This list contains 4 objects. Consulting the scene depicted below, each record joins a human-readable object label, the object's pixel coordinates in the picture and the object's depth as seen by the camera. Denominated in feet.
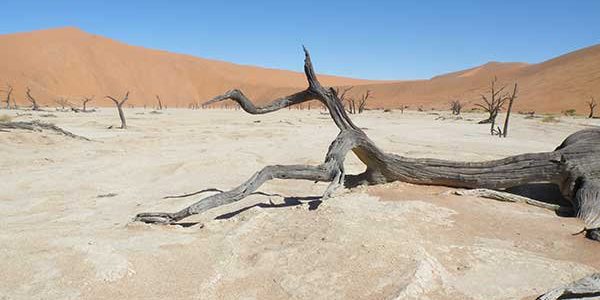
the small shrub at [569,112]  95.61
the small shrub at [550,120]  65.62
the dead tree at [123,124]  50.52
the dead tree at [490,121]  45.44
